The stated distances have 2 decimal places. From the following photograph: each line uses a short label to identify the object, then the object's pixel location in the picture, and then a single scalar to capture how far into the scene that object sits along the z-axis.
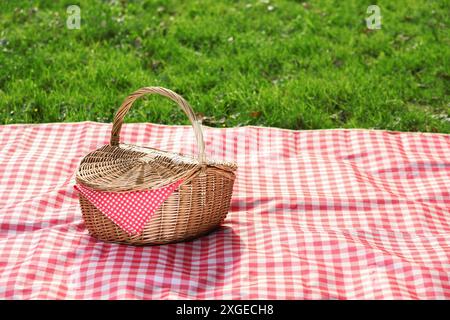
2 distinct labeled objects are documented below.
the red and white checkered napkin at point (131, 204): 3.46
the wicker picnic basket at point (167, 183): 3.52
